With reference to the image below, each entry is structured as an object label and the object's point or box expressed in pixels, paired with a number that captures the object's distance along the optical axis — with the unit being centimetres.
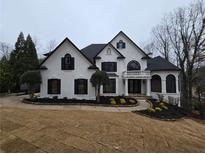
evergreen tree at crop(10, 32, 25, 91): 2267
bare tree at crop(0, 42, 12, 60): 3668
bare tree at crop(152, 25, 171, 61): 2887
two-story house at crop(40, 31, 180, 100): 1703
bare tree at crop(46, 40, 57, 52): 4476
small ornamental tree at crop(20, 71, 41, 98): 1562
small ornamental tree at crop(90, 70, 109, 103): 1567
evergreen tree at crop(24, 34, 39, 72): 2367
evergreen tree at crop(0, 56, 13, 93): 1907
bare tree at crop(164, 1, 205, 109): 2240
